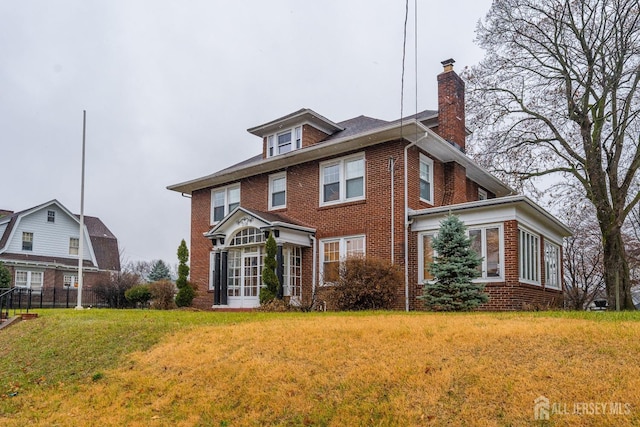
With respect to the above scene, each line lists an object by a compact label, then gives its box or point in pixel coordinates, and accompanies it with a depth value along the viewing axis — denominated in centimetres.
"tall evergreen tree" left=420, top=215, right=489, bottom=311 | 1273
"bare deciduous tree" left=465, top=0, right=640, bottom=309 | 1656
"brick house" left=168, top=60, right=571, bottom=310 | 1481
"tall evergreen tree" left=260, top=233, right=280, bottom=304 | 1557
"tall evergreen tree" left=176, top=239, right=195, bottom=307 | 1880
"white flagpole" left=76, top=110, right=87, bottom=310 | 1933
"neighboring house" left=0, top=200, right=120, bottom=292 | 3061
